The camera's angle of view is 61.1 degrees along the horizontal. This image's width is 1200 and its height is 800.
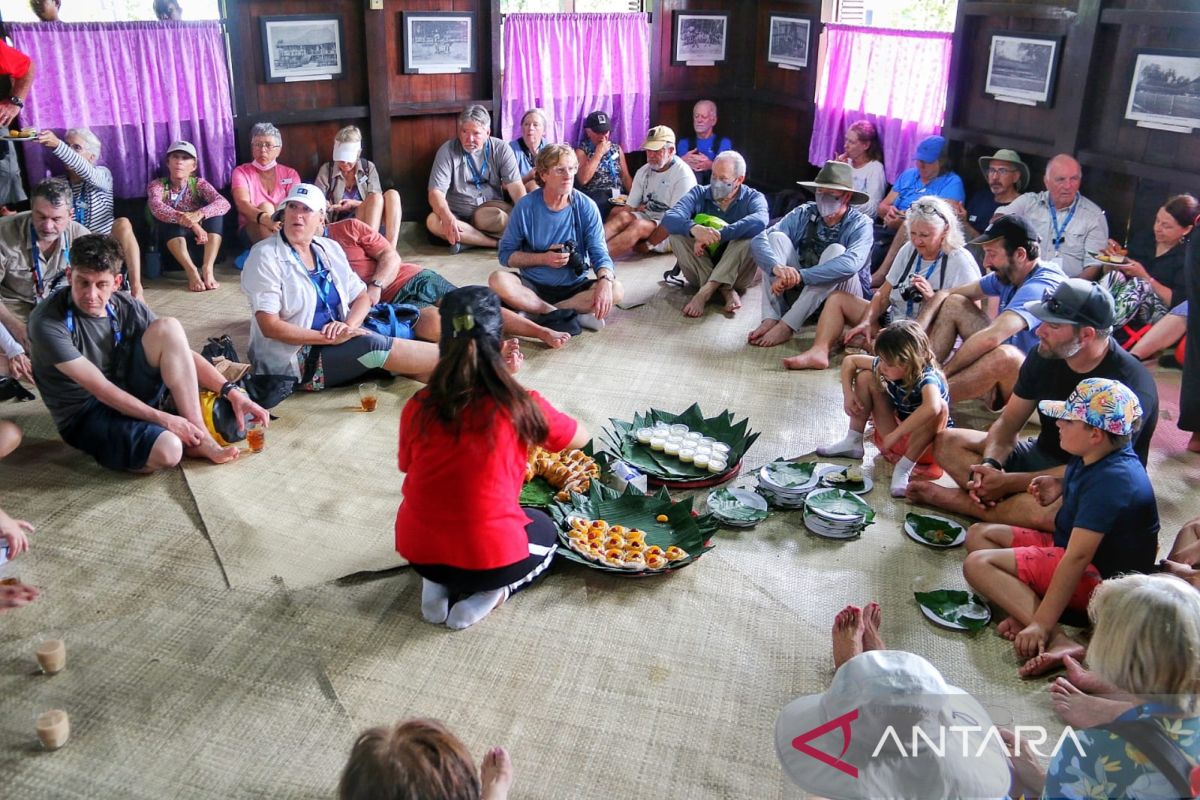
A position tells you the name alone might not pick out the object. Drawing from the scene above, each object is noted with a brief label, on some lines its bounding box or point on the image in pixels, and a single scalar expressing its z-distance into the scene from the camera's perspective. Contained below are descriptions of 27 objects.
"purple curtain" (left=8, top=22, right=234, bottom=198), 6.37
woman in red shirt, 3.05
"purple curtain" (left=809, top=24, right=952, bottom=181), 7.33
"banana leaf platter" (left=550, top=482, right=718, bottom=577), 3.80
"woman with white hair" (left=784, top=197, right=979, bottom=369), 5.24
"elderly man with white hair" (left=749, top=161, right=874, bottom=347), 5.78
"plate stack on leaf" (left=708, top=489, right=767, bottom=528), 3.97
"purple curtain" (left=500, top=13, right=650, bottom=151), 8.37
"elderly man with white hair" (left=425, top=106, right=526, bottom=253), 7.69
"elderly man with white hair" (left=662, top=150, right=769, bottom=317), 6.40
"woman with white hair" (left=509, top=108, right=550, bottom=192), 7.94
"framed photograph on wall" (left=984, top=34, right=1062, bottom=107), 6.49
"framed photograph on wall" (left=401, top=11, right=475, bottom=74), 7.88
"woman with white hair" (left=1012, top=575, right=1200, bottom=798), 1.93
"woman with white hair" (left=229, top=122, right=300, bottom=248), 6.93
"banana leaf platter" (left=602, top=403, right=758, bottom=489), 4.26
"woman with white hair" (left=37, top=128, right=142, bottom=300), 6.26
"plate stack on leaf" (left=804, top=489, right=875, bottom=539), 3.89
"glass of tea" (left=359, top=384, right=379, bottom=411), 4.93
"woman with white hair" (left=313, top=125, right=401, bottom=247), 7.24
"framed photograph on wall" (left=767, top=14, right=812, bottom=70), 8.48
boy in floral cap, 3.08
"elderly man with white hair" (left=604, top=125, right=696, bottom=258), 7.21
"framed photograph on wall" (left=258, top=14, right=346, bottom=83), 7.32
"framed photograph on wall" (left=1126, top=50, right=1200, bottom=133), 5.71
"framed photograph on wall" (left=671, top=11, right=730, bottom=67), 9.01
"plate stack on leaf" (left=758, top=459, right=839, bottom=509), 4.09
